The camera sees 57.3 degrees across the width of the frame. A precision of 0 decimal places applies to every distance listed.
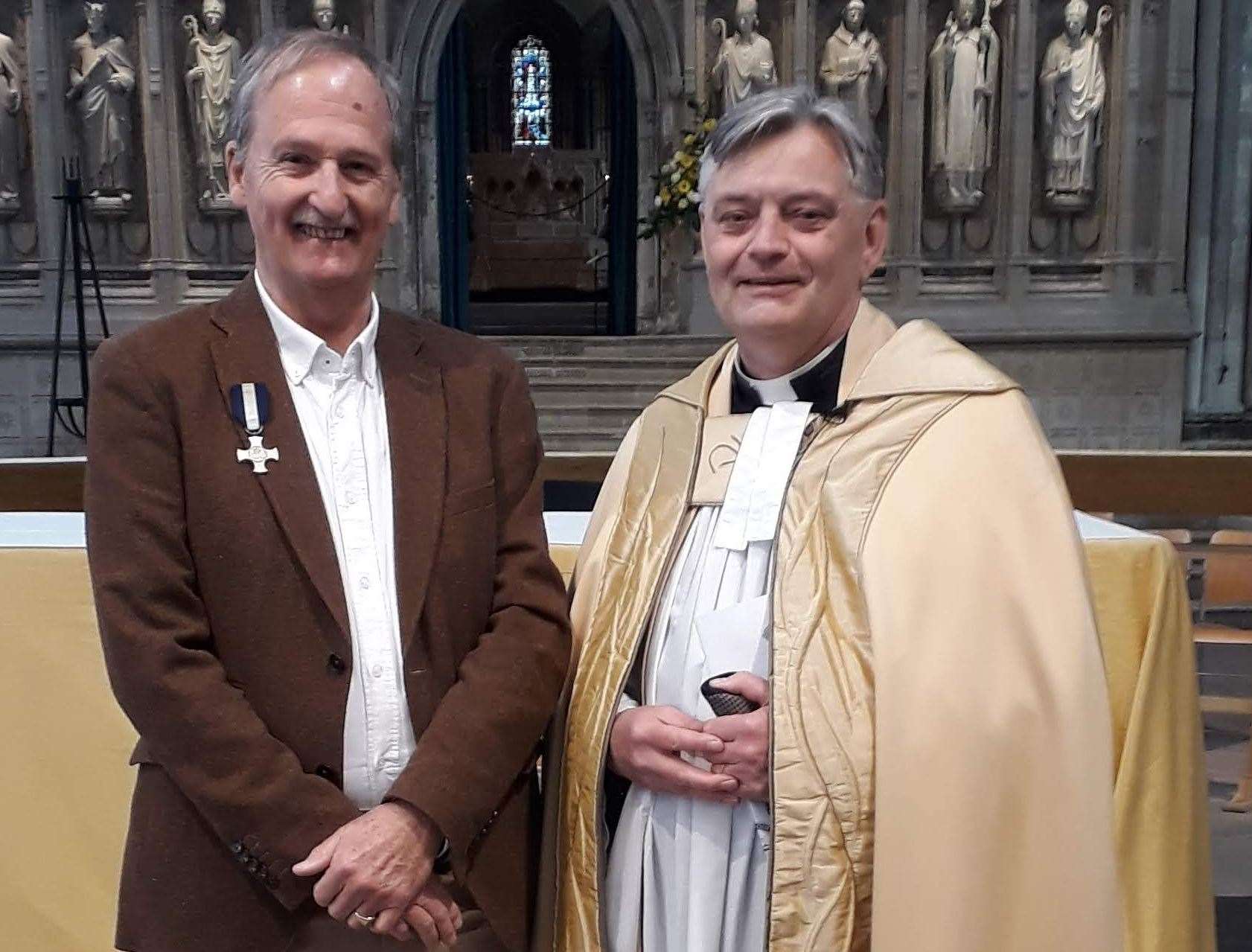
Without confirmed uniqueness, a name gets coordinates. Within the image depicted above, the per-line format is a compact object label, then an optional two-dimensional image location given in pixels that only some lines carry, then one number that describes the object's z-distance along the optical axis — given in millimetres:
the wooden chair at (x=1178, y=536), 4103
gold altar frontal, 2131
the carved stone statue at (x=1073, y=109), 8703
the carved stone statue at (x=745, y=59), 8586
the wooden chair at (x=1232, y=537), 4027
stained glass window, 16297
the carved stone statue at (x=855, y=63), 8656
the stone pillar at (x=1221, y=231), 8766
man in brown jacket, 1298
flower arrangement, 8250
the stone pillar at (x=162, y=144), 8703
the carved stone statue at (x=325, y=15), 8593
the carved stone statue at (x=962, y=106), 8633
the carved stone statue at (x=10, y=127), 8703
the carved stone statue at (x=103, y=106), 8688
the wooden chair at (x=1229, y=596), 3684
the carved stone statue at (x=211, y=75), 8625
